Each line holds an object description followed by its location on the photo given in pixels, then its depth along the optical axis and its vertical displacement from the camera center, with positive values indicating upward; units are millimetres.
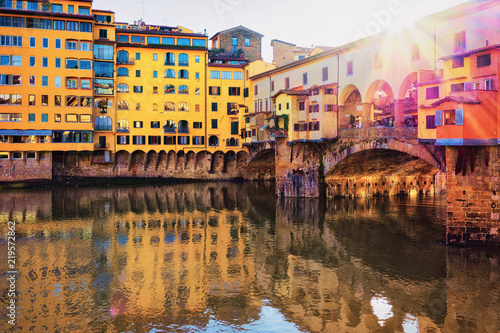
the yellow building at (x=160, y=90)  62219 +11164
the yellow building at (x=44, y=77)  55375 +11472
